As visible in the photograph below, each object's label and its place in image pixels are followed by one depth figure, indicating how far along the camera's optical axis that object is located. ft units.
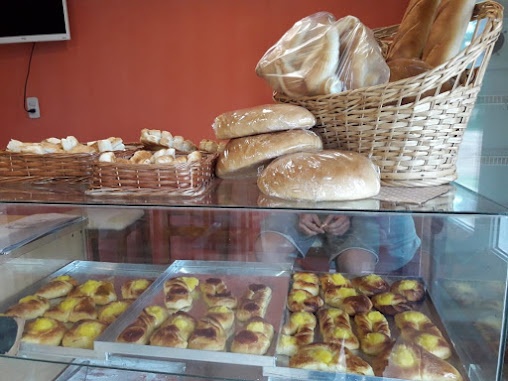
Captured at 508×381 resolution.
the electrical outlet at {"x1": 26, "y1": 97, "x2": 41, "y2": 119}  10.92
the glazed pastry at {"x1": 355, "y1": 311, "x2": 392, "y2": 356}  2.93
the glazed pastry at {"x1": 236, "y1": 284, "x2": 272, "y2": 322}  3.28
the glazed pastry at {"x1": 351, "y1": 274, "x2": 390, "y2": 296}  3.65
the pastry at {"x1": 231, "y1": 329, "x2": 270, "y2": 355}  2.81
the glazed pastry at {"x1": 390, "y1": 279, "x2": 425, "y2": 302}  3.49
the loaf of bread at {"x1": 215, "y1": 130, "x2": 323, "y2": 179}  3.09
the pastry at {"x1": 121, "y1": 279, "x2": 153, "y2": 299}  3.71
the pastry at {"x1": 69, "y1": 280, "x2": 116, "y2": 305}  3.71
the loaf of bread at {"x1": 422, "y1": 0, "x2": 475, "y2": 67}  3.29
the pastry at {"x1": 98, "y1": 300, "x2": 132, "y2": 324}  3.36
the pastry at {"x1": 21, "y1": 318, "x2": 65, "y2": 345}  3.10
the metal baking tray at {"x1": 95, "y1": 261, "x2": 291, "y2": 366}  2.81
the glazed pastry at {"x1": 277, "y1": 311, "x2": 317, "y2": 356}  2.92
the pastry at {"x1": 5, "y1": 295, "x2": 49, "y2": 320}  3.44
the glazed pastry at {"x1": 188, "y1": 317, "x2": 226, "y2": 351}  2.89
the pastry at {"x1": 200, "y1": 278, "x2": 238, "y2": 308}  3.49
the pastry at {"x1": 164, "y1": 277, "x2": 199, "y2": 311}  3.49
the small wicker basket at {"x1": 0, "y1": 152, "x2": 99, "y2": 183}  3.42
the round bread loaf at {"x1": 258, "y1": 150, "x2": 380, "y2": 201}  2.61
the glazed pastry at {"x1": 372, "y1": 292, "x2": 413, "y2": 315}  3.38
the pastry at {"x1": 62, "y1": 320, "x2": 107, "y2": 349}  3.04
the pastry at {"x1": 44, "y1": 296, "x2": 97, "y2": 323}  3.44
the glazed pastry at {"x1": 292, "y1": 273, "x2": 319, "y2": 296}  3.71
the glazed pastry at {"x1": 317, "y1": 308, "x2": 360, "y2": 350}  3.00
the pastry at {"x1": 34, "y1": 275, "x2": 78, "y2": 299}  3.82
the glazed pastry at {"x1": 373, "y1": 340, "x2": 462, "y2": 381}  2.62
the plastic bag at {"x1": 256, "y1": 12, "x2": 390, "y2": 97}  3.13
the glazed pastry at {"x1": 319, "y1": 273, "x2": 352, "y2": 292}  3.82
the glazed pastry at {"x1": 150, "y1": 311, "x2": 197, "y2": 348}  2.92
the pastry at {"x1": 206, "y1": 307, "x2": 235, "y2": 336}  3.16
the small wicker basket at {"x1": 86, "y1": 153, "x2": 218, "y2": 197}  2.90
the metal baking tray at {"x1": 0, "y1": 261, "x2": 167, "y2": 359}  3.83
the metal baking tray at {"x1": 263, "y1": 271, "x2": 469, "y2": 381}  2.65
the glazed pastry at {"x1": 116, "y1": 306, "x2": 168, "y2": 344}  2.97
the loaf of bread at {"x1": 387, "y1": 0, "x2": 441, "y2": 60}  3.60
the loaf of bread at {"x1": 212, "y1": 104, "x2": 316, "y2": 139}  3.16
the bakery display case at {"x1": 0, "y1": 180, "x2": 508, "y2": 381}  2.66
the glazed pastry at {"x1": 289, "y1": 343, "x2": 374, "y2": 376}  2.71
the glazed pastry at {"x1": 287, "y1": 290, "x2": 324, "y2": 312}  3.46
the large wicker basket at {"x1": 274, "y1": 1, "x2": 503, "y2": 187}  2.78
